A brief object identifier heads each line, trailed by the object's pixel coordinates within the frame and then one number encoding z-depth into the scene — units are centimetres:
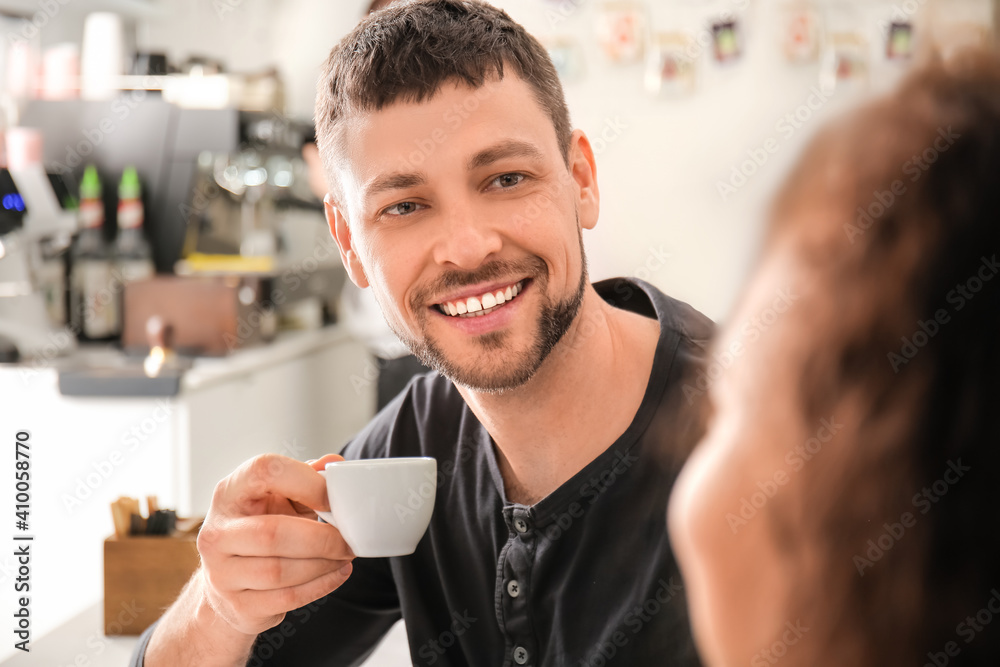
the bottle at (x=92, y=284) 272
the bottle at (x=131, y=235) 280
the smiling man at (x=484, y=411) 82
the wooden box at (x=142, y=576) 106
